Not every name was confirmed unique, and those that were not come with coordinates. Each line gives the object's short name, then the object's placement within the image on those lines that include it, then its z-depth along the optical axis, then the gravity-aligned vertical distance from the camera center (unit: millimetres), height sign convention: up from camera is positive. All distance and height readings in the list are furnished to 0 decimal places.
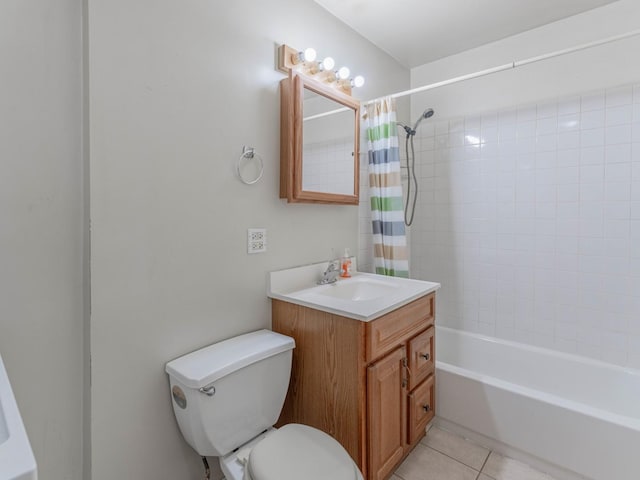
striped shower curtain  2098 +301
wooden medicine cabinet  1611 +482
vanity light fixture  1621 +869
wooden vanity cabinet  1334 -638
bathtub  1445 -918
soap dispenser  1992 -205
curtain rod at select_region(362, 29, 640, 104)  1445 +840
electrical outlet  1531 -34
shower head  2570 +915
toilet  1064 -690
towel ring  1478 +337
